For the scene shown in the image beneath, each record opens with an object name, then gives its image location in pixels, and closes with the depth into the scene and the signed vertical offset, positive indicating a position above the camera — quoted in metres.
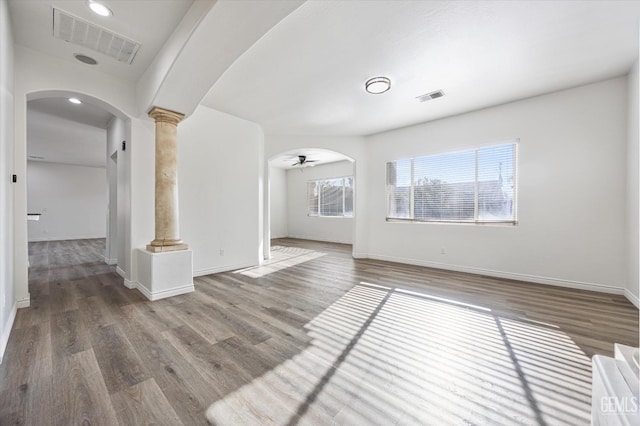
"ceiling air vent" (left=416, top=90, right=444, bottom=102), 3.70 +1.76
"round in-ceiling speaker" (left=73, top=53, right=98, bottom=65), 2.95 +1.84
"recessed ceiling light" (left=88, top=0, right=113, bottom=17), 2.22 +1.83
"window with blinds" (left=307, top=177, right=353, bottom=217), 8.62 +0.53
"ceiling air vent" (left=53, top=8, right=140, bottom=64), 2.42 +1.83
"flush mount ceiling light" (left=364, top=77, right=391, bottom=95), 3.29 +1.71
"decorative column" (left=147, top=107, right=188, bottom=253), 3.36 +0.38
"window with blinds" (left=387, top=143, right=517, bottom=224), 4.24 +0.48
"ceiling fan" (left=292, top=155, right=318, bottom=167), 7.44 +1.66
